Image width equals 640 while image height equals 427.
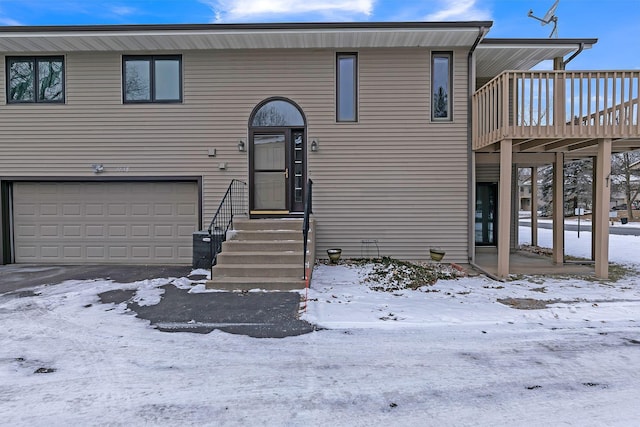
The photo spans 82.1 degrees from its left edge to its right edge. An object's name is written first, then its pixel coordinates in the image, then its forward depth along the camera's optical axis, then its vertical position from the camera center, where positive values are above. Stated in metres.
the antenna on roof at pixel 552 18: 8.62 +4.53
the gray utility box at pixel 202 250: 7.23 -0.85
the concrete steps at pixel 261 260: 5.62 -0.87
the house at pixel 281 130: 7.79 +1.66
